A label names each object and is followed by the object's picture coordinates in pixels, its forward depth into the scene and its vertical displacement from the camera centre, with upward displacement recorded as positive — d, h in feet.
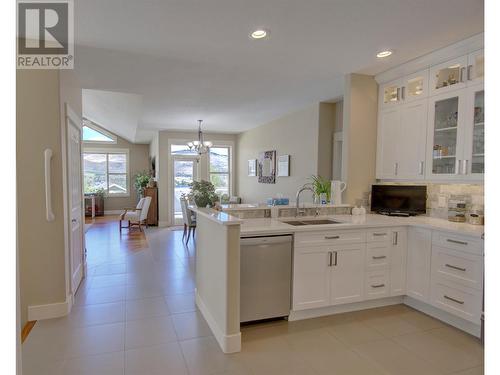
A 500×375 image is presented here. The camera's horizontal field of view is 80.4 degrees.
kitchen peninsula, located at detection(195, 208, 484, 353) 8.23 -2.70
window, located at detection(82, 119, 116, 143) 34.68 +5.66
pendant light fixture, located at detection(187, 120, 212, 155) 23.52 +2.96
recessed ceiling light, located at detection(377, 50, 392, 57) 10.52 +4.68
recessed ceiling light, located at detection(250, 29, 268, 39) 8.93 +4.59
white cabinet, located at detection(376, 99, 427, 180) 11.21 +1.71
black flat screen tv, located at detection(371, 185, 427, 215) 11.60 -0.64
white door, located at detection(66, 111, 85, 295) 11.07 -0.85
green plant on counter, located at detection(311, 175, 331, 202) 13.15 -0.27
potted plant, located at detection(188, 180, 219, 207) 11.39 -0.49
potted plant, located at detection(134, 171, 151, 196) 32.61 +0.10
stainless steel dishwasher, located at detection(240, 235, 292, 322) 8.85 -2.88
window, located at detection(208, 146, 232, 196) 29.66 +1.46
